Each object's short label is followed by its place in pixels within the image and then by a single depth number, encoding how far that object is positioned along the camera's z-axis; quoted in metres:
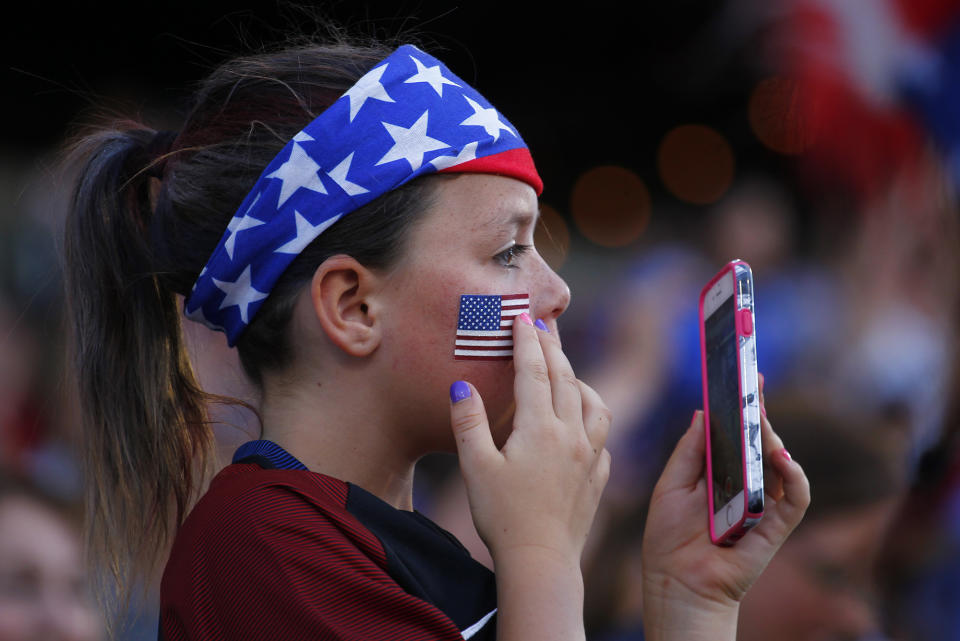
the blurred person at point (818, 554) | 6.94
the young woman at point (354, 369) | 2.71
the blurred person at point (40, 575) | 5.73
